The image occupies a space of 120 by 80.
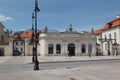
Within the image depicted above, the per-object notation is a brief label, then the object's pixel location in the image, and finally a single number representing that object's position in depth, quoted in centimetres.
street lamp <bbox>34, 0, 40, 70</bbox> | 987
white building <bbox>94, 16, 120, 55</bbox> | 2549
